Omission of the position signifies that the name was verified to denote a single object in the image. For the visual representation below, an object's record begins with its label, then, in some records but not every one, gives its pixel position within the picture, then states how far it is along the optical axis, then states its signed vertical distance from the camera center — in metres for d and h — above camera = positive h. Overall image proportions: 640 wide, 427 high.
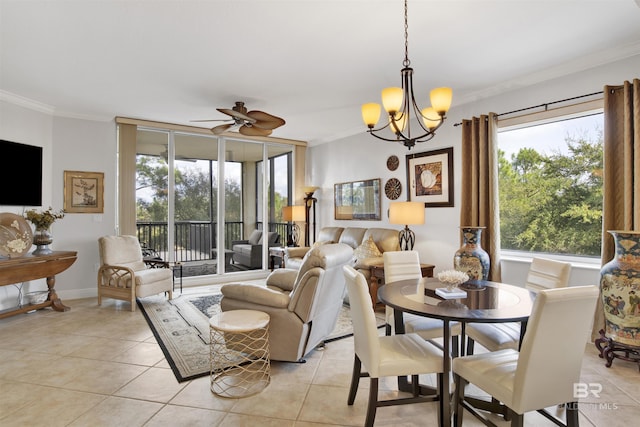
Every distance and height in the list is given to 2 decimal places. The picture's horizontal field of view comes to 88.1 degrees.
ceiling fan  3.67 +1.09
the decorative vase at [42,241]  4.13 -0.33
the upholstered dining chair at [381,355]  1.85 -0.81
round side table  2.33 -1.10
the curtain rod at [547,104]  3.11 +1.13
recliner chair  2.51 -0.70
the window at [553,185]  3.30 +0.32
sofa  4.49 -0.43
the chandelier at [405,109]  2.19 +0.74
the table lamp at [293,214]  6.14 +0.01
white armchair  4.32 -0.81
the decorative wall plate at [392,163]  5.06 +0.80
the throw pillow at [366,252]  4.65 -0.53
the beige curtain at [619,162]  2.78 +0.45
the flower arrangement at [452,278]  2.29 -0.44
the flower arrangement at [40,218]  4.09 -0.04
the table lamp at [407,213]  4.17 +0.02
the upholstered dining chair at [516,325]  2.21 -0.80
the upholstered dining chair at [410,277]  2.39 -0.59
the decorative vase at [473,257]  3.45 -0.45
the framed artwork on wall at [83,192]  4.83 +0.34
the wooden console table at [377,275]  4.21 -0.78
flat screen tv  4.08 +0.51
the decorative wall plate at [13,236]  3.75 -0.25
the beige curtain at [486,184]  3.74 +0.35
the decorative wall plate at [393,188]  5.04 +0.41
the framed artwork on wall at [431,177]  4.33 +0.51
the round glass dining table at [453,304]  1.76 -0.53
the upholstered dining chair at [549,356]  1.51 -0.67
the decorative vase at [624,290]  2.51 -0.58
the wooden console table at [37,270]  3.62 -0.65
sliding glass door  5.52 +0.30
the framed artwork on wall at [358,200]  5.45 +0.26
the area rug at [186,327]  2.77 -1.24
